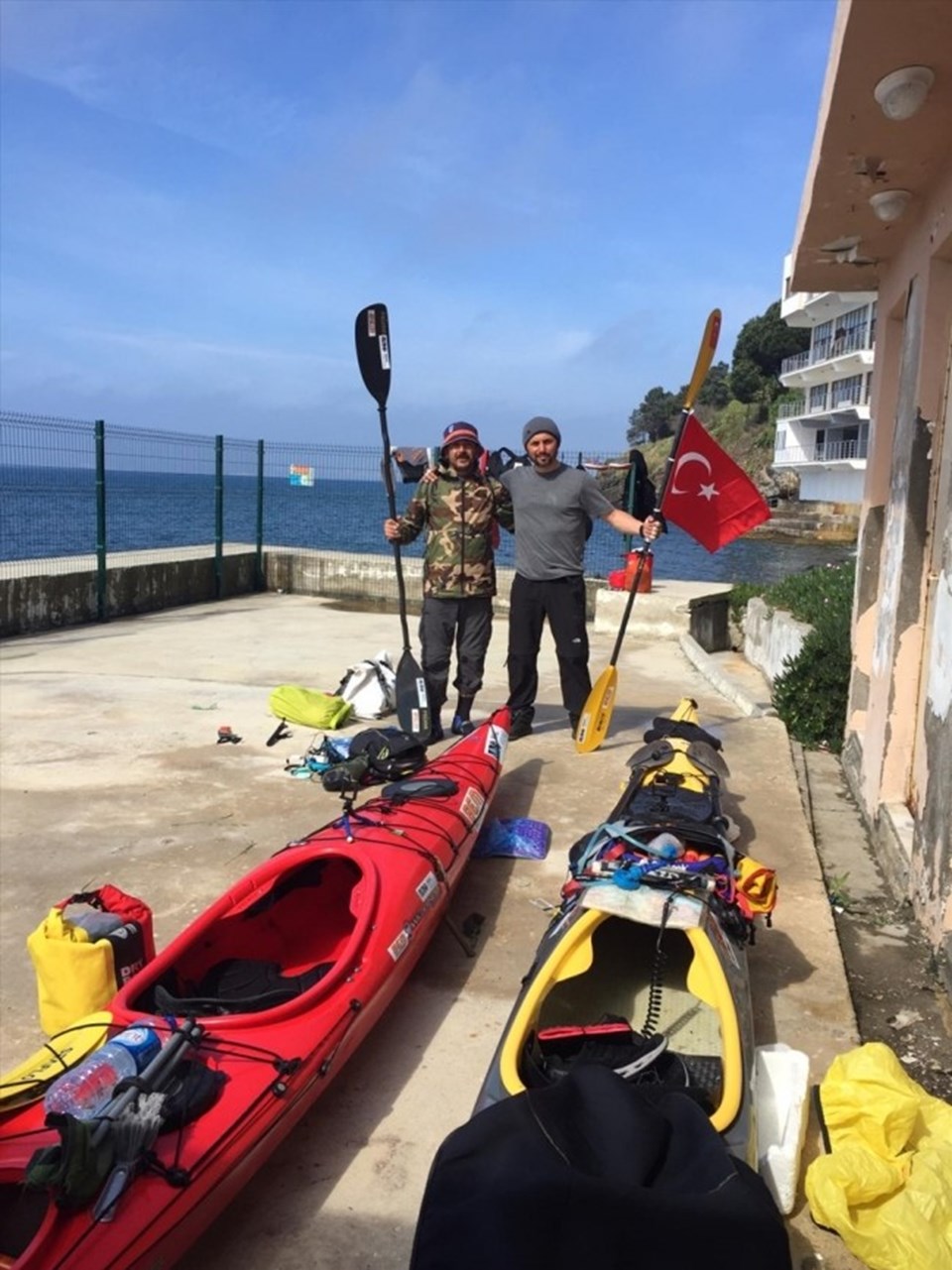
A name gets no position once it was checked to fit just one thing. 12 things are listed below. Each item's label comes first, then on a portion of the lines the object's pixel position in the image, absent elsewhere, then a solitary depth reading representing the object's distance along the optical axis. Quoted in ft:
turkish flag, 19.58
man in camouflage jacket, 20.88
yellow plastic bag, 7.62
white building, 165.89
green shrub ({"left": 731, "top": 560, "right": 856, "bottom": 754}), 24.36
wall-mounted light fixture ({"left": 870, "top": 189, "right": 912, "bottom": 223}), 15.78
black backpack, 17.98
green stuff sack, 22.71
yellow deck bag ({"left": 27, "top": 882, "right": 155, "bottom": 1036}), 10.02
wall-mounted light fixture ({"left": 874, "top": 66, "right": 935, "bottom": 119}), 11.50
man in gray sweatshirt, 20.25
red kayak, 6.91
